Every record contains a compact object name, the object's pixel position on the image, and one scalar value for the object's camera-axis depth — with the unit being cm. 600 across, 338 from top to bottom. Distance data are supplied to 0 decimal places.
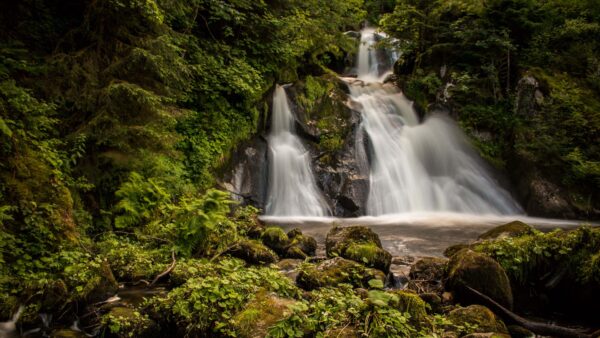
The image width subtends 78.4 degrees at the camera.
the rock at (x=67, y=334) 351
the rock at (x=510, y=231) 687
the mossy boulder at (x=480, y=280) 466
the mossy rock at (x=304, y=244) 698
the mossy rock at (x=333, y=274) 486
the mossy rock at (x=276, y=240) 681
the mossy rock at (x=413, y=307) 343
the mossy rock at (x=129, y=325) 351
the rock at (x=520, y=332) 415
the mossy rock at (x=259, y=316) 322
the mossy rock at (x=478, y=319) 386
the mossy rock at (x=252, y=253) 597
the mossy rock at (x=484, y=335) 344
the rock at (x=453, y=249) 705
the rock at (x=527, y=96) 1404
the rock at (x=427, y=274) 530
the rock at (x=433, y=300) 457
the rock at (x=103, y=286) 403
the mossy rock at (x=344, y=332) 297
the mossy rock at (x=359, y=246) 591
